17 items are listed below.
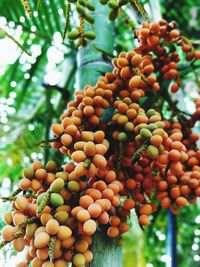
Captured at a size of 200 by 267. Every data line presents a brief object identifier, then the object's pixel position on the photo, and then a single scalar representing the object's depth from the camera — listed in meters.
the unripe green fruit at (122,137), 1.01
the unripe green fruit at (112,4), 1.03
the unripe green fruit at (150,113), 1.06
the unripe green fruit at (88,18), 1.00
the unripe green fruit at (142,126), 0.98
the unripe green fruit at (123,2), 1.02
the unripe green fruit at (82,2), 0.97
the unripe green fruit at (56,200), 0.85
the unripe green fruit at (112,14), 1.08
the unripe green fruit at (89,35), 1.07
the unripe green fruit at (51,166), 0.98
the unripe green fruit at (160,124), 1.00
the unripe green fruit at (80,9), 0.95
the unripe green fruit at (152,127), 0.97
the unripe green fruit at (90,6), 1.00
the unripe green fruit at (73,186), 0.89
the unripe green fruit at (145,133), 0.95
